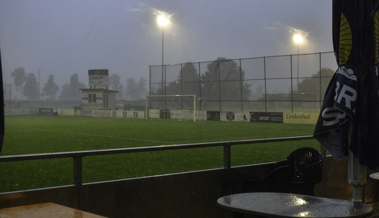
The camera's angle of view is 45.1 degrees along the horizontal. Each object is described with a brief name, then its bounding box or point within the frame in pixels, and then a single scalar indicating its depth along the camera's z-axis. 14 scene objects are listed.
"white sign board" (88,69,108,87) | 61.94
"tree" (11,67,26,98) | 113.36
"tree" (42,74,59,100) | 121.03
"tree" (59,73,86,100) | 132.88
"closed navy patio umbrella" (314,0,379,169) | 3.12
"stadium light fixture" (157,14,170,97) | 42.19
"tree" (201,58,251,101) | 36.94
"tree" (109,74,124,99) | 139.62
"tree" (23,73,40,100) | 123.28
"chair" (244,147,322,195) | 4.00
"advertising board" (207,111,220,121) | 32.19
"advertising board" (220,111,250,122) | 30.25
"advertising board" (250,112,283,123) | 28.41
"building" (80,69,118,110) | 51.84
